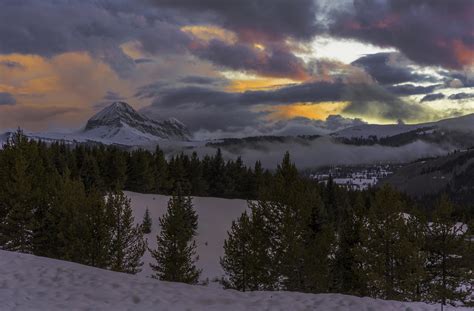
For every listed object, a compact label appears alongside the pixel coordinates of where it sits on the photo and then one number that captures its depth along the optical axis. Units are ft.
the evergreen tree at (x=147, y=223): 188.77
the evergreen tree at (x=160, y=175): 278.87
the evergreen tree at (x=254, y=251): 99.04
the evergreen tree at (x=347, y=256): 108.27
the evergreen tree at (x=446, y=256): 90.58
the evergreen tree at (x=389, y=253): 89.71
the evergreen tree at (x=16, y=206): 101.71
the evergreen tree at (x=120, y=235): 100.63
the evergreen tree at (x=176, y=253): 109.40
